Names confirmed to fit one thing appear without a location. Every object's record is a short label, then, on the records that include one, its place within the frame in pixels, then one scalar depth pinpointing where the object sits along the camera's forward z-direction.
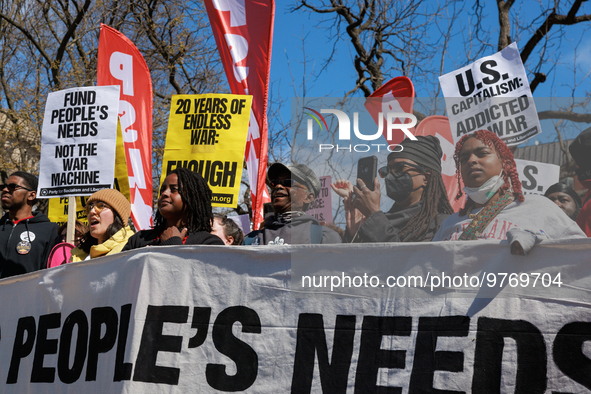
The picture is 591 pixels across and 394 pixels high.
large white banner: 2.27
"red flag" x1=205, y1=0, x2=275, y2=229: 6.25
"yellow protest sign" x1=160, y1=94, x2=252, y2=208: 5.65
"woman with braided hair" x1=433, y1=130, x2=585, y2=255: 2.87
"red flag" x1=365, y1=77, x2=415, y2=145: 5.74
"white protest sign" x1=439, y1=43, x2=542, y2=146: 4.21
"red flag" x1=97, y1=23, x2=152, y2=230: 6.40
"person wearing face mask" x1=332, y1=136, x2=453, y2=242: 3.29
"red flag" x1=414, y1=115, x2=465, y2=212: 3.57
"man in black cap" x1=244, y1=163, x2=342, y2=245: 3.88
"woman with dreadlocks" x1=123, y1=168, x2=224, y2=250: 3.30
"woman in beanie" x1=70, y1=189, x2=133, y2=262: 3.77
